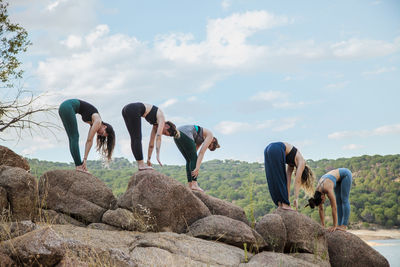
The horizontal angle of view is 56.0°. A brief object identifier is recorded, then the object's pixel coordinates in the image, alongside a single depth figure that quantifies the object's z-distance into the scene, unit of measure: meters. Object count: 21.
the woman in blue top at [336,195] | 10.54
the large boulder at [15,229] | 6.13
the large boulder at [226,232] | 8.37
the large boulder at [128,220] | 8.27
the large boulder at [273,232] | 9.12
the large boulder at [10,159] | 9.84
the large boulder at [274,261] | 7.18
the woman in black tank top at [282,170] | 10.23
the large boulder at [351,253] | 10.33
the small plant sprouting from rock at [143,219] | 8.29
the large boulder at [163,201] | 8.63
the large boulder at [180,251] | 6.09
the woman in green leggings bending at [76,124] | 9.75
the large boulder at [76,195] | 9.01
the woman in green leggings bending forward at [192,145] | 10.61
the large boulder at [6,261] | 4.82
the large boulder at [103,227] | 8.36
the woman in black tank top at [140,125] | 9.73
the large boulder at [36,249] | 4.95
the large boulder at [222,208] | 10.02
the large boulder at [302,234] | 9.44
